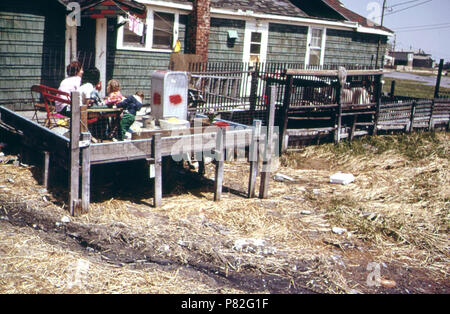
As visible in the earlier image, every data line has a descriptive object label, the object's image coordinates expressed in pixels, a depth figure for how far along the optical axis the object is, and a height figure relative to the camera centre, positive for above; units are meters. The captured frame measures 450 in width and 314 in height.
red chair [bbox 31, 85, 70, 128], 8.46 -0.72
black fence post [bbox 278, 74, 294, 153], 11.33 -0.86
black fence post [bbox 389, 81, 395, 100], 16.97 -0.30
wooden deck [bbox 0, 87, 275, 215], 6.65 -1.23
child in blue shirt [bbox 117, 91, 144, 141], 8.53 -0.78
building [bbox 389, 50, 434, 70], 81.38 +4.21
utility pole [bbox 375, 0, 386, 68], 23.16 +1.42
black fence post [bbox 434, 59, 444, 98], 17.94 +0.44
